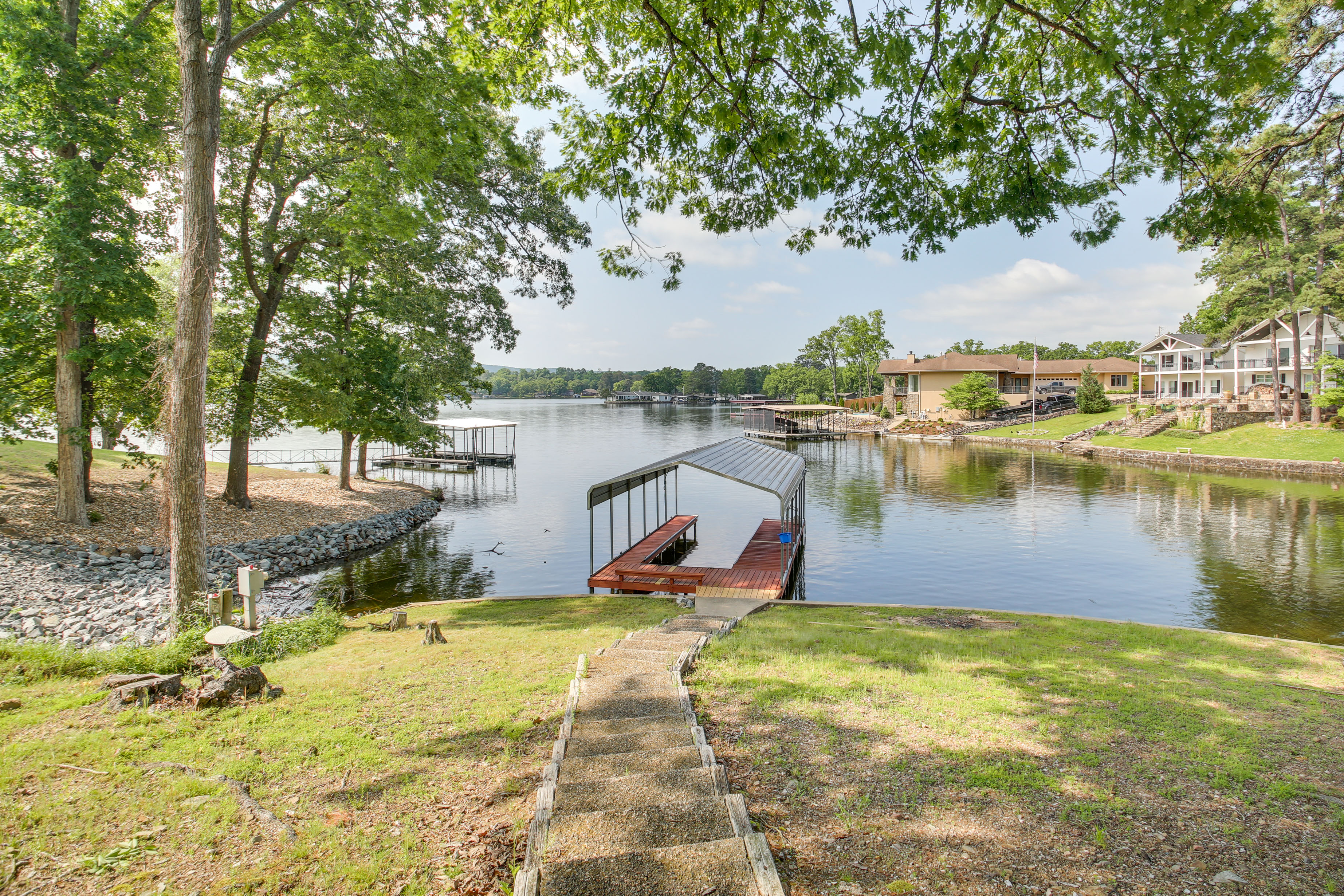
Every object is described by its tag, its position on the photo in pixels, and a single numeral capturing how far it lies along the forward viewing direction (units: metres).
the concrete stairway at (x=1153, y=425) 42.91
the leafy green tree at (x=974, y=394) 59.88
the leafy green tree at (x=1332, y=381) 32.72
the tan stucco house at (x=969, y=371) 65.62
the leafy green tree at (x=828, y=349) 83.88
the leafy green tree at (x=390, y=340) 17.56
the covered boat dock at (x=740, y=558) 13.30
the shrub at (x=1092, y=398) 54.50
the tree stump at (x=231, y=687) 5.11
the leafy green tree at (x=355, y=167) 9.01
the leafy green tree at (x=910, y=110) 5.30
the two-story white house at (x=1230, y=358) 42.06
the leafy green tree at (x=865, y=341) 79.31
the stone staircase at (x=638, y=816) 2.73
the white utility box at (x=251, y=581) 7.33
